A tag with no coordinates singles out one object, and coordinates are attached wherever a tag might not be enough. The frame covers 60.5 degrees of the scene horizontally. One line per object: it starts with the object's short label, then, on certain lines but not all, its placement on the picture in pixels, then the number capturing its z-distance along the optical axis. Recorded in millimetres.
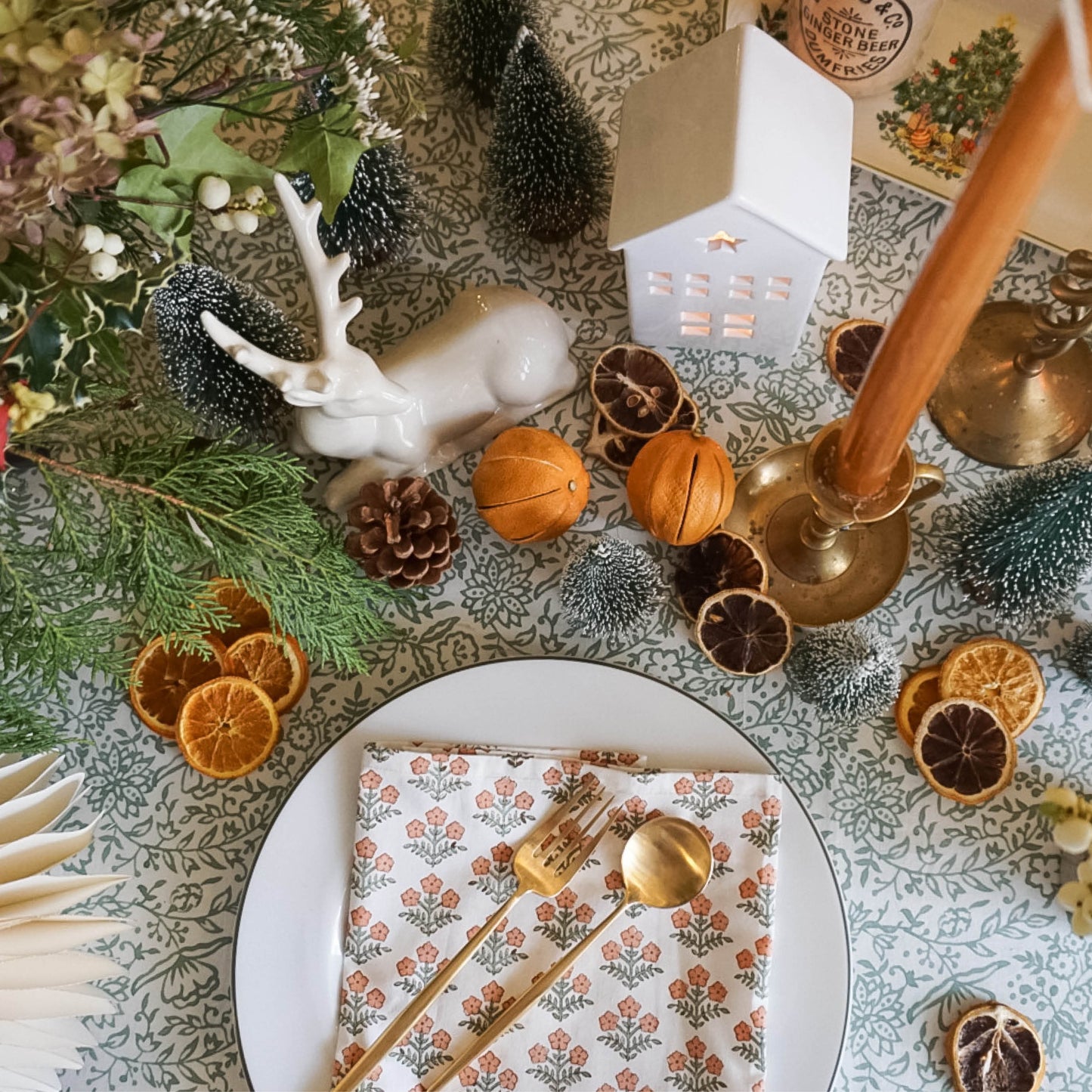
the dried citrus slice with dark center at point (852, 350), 754
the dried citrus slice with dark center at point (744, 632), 693
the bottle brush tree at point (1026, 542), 617
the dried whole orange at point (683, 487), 655
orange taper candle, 222
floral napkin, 638
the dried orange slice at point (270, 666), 722
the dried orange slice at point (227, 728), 705
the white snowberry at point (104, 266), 431
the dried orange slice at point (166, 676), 726
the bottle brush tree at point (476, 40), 719
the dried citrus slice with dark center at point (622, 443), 743
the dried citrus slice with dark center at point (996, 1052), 653
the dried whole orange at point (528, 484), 670
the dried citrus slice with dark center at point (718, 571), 704
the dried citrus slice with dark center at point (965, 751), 680
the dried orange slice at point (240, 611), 731
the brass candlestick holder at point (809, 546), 719
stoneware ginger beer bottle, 650
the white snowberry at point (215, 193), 472
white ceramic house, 556
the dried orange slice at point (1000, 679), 702
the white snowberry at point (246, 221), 479
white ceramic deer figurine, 642
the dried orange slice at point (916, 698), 708
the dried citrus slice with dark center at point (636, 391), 737
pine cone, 675
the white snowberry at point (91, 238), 427
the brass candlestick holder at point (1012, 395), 736
